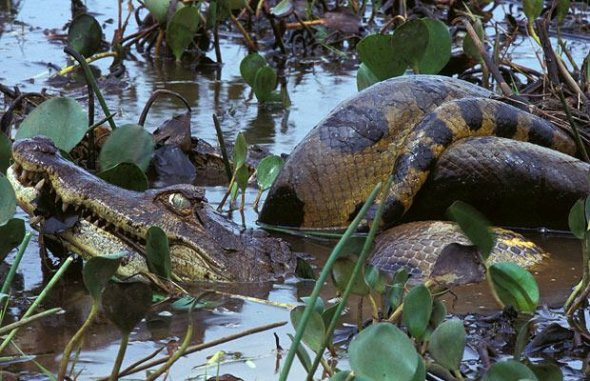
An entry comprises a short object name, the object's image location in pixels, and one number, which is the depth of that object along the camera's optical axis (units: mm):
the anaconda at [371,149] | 10539
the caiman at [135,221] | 8758
